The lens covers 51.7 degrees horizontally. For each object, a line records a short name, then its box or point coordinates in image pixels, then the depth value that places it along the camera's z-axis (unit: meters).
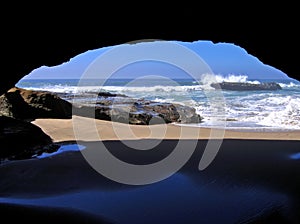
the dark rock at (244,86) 26.45
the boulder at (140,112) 10.34
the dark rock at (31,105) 9.62
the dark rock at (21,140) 6.35
